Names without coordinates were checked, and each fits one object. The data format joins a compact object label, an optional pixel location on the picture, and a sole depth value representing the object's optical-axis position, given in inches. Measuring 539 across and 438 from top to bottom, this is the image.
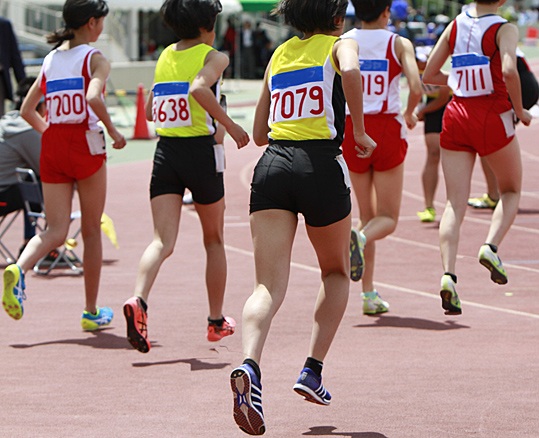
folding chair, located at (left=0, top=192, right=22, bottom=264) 692.7
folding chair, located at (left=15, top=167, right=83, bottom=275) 666.8
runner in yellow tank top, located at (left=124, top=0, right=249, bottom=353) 458.6
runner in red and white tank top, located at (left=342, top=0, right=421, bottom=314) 518.9
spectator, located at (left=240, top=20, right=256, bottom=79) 2662.4
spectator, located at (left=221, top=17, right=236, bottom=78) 2591.0
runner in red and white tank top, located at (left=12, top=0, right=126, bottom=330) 497.0
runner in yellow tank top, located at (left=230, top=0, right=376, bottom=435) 338.6
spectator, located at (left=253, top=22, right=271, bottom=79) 2709.2
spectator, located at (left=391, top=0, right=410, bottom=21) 1161.4
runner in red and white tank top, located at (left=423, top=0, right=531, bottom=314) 498.6
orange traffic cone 1593.3
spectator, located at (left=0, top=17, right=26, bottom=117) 913.5
